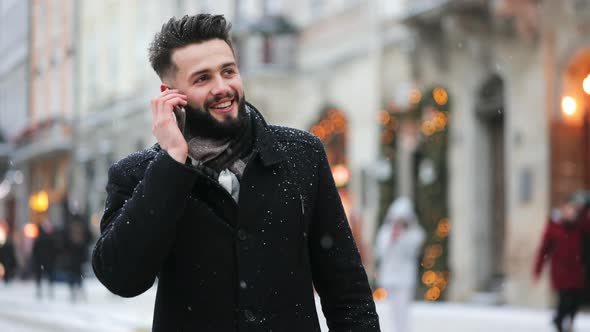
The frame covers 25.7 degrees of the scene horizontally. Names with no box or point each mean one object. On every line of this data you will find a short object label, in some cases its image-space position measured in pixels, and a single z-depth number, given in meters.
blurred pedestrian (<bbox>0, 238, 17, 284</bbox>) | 34.81
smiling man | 2.99
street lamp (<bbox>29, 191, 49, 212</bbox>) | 49.09
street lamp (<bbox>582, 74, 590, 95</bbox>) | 16.57
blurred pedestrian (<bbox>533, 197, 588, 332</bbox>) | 13.34
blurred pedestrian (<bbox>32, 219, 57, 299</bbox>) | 27.83
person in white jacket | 14.00
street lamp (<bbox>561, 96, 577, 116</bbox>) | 19.33
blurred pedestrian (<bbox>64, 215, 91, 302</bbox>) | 25.39
